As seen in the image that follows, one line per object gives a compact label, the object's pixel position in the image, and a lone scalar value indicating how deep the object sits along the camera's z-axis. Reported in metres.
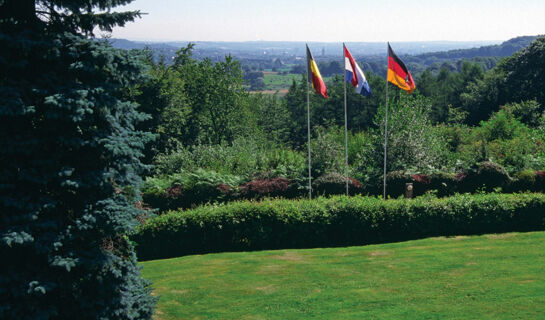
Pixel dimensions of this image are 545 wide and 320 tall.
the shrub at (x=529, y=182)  20.25
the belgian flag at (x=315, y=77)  17.70
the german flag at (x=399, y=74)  17.67
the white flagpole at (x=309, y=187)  19.42
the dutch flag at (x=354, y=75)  17.62
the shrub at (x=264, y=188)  20.11
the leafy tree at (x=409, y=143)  22.64
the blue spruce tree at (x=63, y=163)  7.56
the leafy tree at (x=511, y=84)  43.78
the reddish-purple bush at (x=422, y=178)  20.92
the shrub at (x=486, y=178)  20.50
